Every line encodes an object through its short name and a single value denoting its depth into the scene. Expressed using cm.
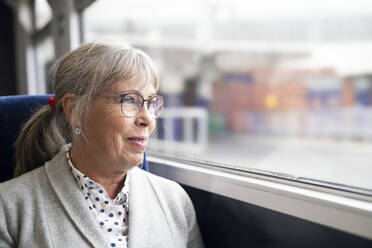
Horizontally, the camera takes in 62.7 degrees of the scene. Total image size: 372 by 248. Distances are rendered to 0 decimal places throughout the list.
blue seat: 120
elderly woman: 89
